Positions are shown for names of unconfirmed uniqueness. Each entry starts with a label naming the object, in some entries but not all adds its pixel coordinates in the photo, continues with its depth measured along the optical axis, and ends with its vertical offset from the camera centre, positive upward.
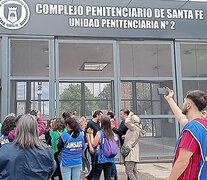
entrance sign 8.23 +2.73
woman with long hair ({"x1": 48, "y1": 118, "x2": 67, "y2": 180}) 5.60 -0.60
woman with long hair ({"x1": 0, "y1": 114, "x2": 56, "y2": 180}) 2.26 -0.46
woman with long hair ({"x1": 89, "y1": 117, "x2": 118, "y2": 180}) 4.87 -0.91
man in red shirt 2.14 -0.46
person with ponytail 4.52 -0.76
